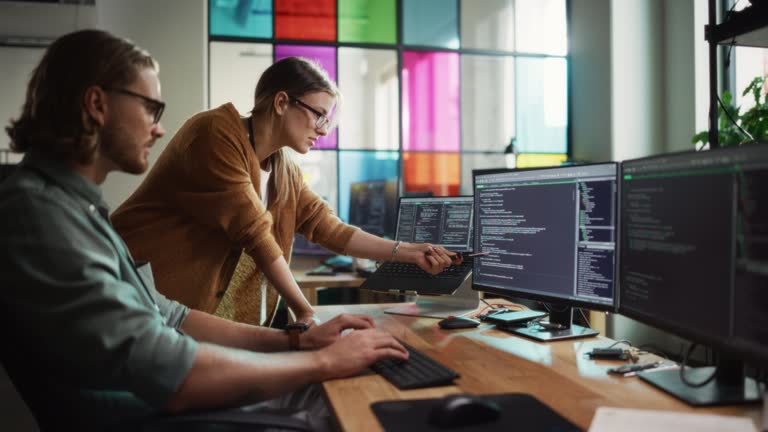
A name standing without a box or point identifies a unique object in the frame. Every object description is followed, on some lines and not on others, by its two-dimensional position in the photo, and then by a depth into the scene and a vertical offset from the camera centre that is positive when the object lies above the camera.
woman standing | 1.75 +0.04
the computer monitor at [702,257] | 0.89 -0.06
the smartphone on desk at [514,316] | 1.71 -0.29
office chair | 0.93 -0.32
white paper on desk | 0.87 -0.31
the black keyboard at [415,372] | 1.12 -0.31
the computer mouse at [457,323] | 1.70 -0.30
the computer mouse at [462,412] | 0.90 -0.30
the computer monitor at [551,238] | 1.39 -0.05
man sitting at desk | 0.89 -0.11
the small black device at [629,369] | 1.20 -0.31
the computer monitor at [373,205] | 3.79 +0.09
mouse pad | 0.90 -0.32
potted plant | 2.53 +0.44
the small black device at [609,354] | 1.33 -0.30
